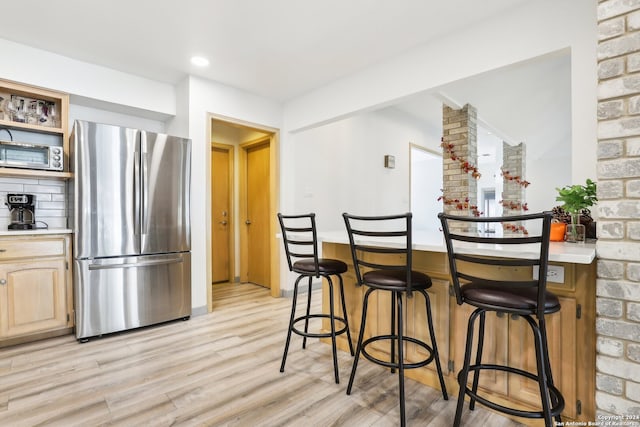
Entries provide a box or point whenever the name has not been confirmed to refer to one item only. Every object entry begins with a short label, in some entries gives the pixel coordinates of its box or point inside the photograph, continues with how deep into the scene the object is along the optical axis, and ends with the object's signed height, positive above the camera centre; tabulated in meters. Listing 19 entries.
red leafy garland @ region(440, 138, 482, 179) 3.96 +0.58
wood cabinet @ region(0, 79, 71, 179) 2.88 +0.89
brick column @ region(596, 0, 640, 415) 1.41 +0.00
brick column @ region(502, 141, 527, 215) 6.47 +0.86
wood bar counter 1.56 -0.68
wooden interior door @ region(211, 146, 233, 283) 4.97 -0.05
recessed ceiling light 3.16 +1.46
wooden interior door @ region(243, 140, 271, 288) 4.67 -0.08
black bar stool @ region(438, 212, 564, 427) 1.32 -0.39
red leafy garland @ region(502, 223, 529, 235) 3.94 -0.25
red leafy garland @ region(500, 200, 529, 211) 4.37 +0.05
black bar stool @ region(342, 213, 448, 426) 1.74 -0.40
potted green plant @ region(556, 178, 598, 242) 1.88 +0.04
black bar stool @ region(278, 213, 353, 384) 2.15 -0.42
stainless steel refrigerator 2.80 -0.15
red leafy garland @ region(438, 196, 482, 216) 3.93 +0.06
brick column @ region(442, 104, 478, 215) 4.04 +0.70
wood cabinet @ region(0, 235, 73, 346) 2.64 -0.64
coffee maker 2.86 +0.01
